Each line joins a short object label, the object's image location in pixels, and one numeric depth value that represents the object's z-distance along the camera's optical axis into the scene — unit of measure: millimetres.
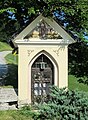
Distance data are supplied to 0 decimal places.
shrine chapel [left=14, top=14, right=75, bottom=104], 14164
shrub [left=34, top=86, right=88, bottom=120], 7688
